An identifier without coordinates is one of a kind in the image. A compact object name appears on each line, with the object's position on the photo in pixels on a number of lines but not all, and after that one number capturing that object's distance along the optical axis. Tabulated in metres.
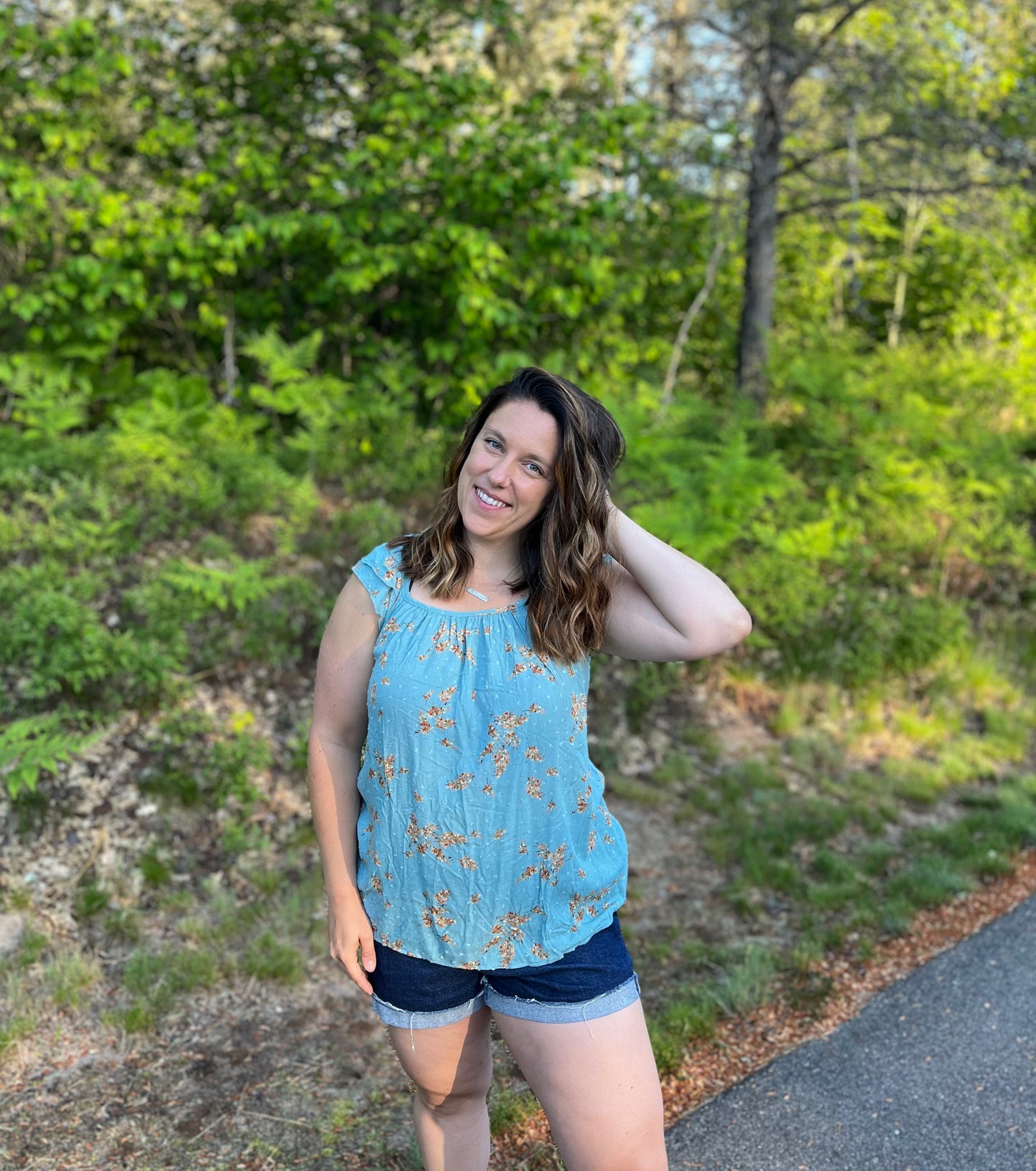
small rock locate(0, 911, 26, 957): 3.66
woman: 2.02
